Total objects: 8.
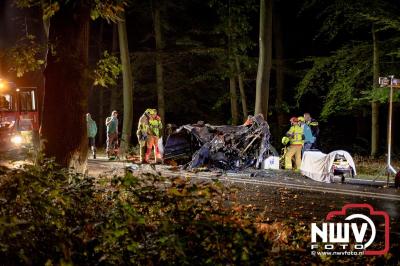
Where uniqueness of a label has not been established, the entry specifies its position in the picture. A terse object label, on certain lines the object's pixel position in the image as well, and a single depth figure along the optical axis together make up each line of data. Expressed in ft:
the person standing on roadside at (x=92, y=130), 66.39
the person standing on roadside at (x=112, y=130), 64.80
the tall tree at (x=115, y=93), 105.19
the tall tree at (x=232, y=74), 77.20
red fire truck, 66.88
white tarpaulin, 42.62
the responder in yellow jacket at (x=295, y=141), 49.55
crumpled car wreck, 49.67
